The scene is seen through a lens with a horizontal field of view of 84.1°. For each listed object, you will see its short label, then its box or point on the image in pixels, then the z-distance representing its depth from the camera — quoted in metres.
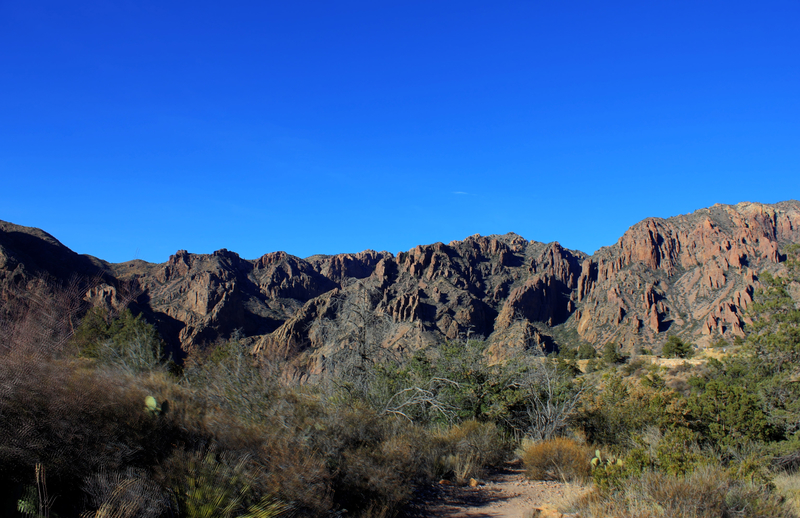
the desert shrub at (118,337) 13.03
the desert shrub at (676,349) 52.73
